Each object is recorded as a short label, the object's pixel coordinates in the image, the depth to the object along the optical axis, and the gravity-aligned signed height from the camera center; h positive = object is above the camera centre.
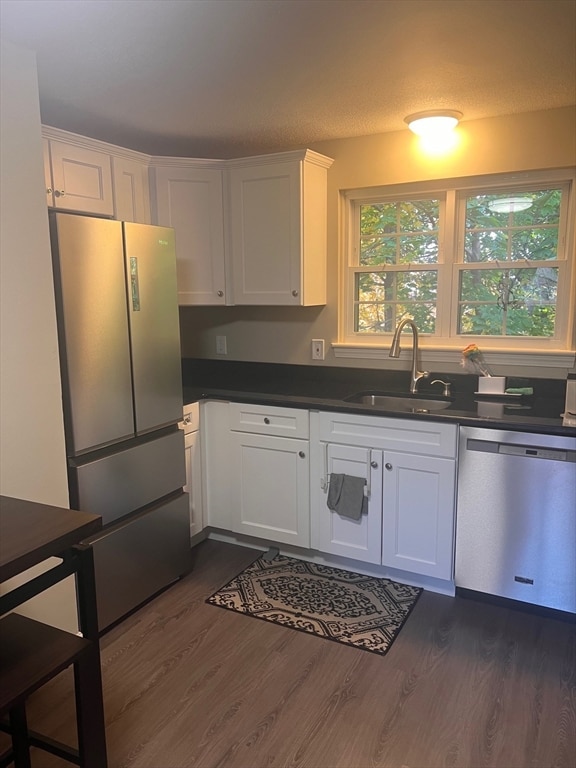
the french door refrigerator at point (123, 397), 2.23 -0.40
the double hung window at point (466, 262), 2.89 +0.18
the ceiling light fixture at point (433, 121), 2.68 +0.81
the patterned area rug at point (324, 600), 2.46 -1.38
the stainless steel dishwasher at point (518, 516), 2.37 -0.91
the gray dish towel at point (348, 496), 2.79 -0.94
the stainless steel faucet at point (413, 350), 2.97 -0.26
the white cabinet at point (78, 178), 2.66 +0.58
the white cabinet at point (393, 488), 2.61 -0.87
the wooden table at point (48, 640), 1.42 -0.90
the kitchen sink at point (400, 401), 2.98 -0.54
